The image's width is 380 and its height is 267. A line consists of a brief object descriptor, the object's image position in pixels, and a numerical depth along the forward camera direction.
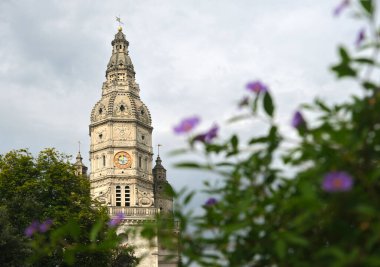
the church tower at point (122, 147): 87.12
